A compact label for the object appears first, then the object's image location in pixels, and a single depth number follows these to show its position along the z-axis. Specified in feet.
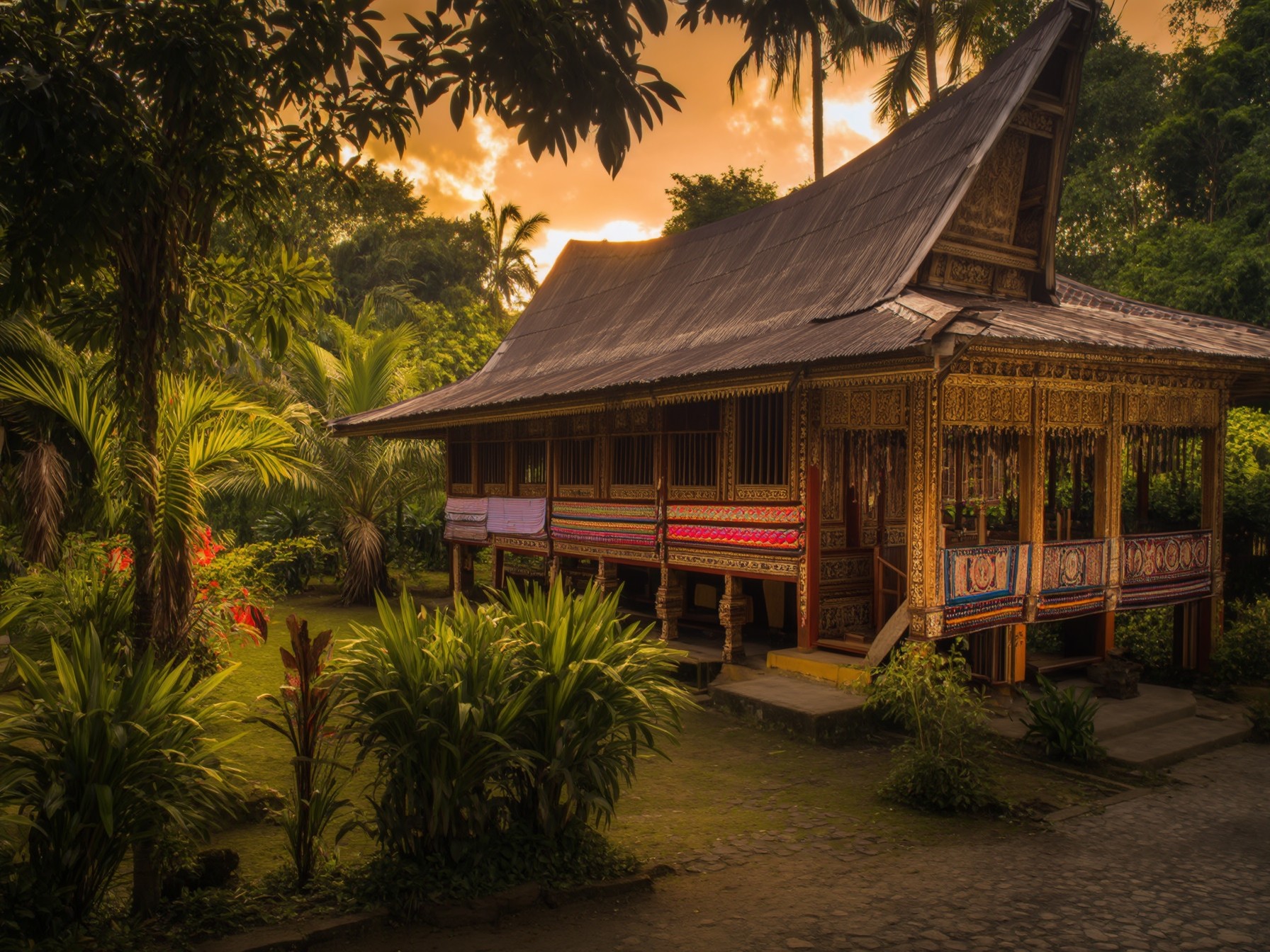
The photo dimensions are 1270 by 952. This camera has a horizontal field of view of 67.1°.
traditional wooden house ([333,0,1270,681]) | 30.04
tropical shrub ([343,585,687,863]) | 16.03
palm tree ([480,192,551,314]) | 136.26
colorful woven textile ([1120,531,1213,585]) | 35.29
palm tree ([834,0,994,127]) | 83.10
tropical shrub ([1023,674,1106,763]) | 25.86
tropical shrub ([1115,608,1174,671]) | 38.63
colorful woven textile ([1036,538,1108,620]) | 32.48
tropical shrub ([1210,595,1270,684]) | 36.45
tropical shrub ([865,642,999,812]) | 22.08
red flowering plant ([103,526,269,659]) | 21.15
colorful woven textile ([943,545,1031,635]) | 29.73
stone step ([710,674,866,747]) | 28.14
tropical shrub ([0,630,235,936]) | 13.38
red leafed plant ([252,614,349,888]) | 15.94
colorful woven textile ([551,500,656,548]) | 42.11
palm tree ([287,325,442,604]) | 58.90
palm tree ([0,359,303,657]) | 18.26
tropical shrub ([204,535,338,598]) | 25.54
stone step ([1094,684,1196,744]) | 29.12
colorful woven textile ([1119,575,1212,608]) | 35.19
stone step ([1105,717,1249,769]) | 26.50
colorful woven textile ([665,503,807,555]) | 34.35
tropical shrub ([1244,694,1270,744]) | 29.32
